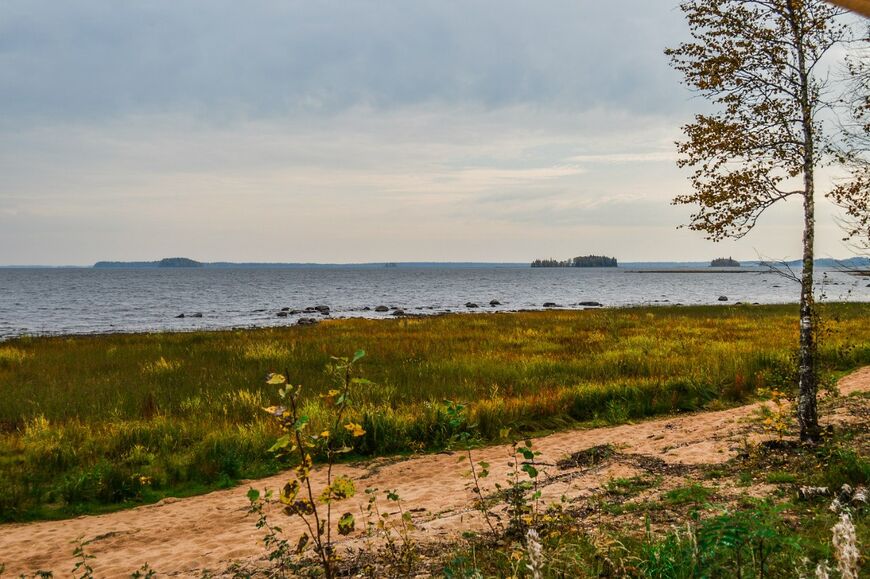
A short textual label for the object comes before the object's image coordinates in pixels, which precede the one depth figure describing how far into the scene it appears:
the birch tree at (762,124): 8.71
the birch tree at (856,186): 8.91
